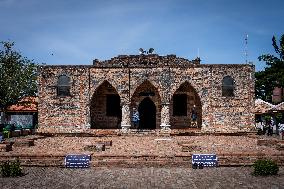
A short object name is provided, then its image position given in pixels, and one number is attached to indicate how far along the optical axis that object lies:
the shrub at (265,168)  6.99
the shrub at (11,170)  7.06
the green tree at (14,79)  22.26
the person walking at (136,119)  16.75
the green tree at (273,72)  25.95
